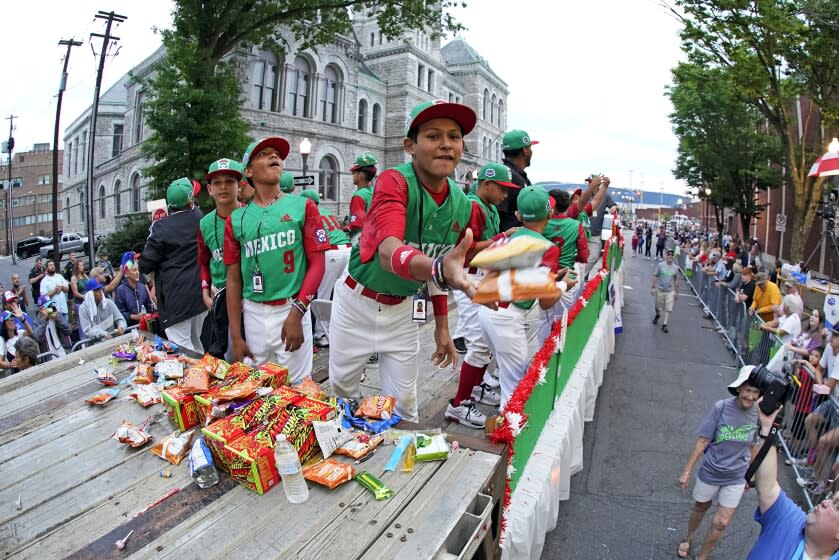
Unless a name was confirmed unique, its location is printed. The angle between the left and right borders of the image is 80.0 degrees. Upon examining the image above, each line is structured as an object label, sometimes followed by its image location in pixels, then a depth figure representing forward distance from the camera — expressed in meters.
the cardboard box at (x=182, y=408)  2.80
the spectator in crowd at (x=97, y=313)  7.62
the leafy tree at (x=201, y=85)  14.59
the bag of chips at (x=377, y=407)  2.82
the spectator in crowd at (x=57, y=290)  9.46
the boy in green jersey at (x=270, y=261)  3.51
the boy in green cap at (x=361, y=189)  5.88
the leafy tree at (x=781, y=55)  13.91
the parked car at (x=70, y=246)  29.70
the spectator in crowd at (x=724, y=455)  4.80
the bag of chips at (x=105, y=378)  3.59
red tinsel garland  2.81
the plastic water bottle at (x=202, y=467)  2.35
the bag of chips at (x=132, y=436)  2.72
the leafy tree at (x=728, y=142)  25.11
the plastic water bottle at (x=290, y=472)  2.18
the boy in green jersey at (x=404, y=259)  2.46
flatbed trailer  1.97
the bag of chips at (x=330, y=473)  2.28
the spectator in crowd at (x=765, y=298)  11.01
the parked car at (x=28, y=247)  37.00
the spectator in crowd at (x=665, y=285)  14.04
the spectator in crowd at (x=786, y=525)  2.97
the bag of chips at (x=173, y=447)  2.58
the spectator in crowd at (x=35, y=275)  12.61
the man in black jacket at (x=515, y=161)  5.43
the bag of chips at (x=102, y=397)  3.26
